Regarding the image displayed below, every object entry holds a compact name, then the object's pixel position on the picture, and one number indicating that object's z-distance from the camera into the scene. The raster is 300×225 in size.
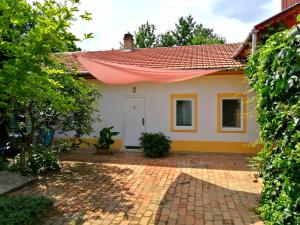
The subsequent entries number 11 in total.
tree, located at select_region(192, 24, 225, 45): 30.45
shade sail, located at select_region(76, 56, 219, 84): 6.57
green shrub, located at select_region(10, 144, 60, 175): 6.37
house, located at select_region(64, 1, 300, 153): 8.91
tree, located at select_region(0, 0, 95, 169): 2.97
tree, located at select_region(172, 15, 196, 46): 35.24
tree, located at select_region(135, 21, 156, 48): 35.06
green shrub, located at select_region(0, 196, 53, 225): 3.47
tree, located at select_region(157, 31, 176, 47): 34.08
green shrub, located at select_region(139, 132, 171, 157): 8.46
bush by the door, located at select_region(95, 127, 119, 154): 9.03
